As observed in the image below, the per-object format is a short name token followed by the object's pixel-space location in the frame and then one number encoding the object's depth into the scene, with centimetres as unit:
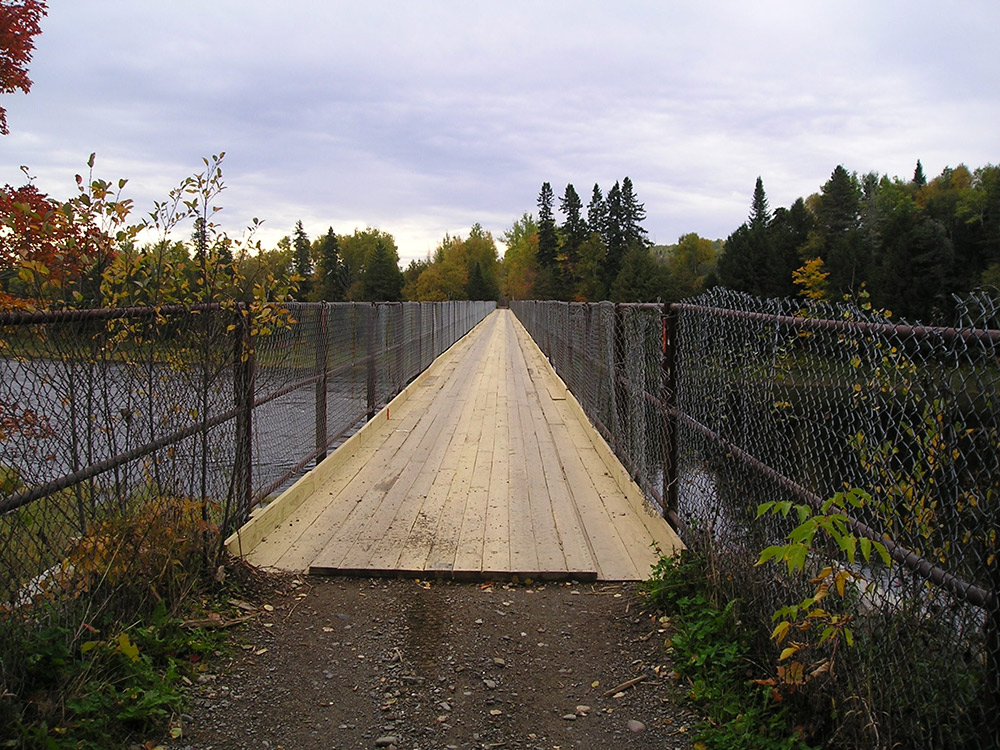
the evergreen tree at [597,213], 9788
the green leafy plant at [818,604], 199
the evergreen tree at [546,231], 10181
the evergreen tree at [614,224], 9388
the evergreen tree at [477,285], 11625
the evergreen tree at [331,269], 9852
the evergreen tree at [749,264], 7444
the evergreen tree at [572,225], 9750
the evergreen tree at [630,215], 9638
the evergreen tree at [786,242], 7500
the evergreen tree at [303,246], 10821
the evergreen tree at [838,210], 8256
